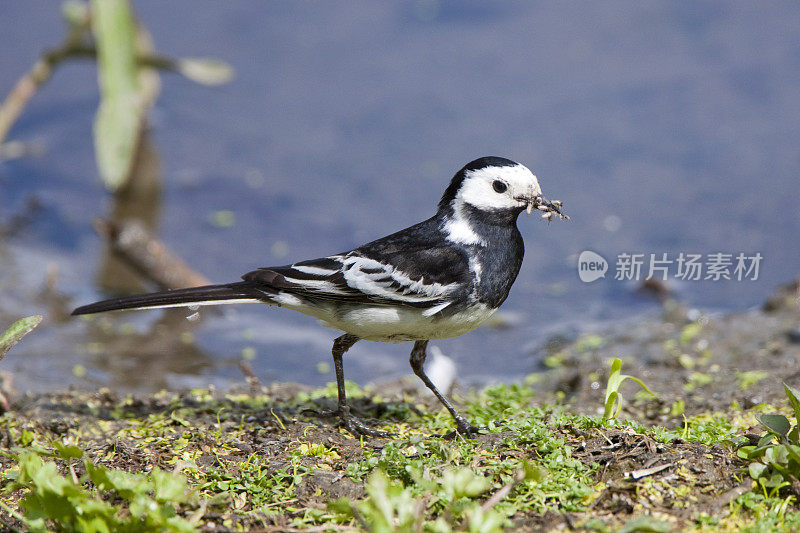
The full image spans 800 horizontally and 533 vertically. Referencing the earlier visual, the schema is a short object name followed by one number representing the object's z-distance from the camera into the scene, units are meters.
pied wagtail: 9.18
